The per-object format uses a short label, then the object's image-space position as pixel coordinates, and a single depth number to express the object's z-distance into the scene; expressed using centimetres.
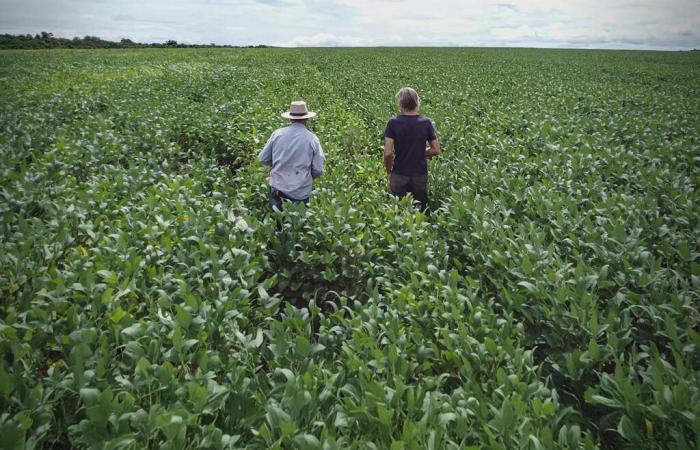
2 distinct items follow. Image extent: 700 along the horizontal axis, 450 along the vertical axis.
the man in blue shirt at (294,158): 510
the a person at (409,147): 572
